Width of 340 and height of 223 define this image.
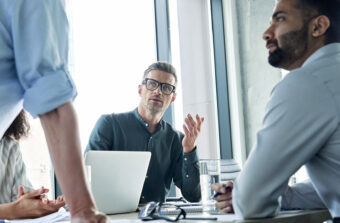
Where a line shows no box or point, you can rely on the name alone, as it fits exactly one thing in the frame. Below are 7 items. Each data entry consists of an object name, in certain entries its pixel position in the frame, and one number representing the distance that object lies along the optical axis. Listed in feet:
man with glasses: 9.02
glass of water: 5.50
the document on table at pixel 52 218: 4.70
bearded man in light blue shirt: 4.13
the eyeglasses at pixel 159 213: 4.10
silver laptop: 5.53
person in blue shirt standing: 2.46
